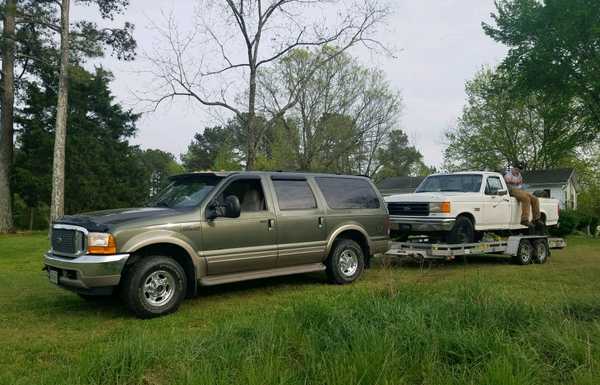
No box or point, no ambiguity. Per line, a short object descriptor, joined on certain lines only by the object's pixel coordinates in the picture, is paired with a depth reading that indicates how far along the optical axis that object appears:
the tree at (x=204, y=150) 73.12
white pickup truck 10.82
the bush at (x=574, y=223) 21.89
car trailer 10.35
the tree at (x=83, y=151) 31.27
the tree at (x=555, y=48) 22.34
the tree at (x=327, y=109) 30.03
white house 44.31
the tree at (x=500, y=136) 40.18
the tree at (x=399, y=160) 41.00
